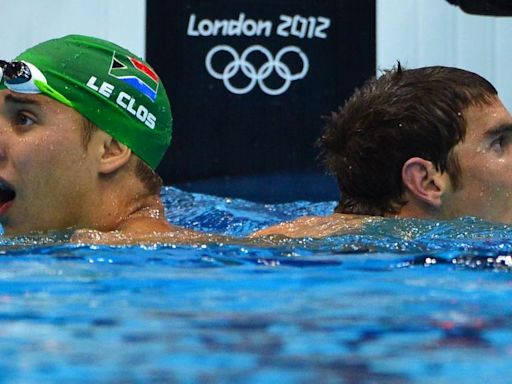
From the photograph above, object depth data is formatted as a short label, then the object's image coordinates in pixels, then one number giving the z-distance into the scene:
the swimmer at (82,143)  6.09
